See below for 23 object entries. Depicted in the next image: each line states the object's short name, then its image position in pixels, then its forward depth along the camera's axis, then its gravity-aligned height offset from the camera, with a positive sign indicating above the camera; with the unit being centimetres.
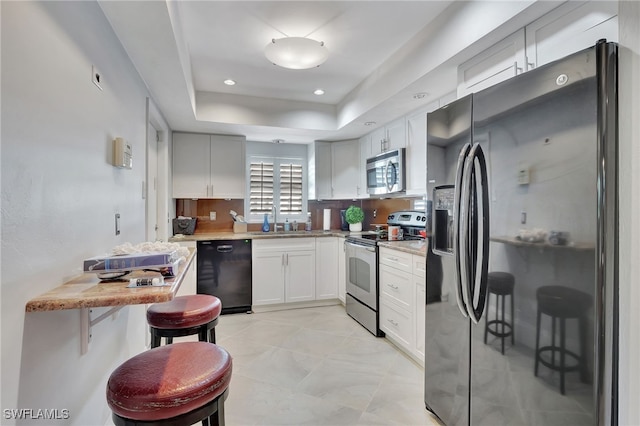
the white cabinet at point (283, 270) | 378 -72
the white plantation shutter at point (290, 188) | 464 +37
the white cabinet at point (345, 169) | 421 +60
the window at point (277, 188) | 451 +36
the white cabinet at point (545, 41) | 128 +83
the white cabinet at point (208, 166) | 386 +60
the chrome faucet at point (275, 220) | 453 -11
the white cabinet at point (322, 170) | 432 +60
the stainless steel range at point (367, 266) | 309 -57
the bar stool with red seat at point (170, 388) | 94 -56
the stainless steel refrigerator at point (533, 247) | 104 -14
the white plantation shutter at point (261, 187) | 450 +37
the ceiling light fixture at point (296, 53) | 204 +110
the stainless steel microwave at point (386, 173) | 312 +44
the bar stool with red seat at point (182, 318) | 160 -56
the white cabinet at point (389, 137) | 318 +84
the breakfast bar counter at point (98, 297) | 96 -27
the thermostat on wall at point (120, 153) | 172 +34
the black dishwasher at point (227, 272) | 362 -71
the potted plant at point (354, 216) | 421 -4
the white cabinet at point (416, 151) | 285 +59
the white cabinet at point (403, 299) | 244 -74
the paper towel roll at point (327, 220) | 456 -11
